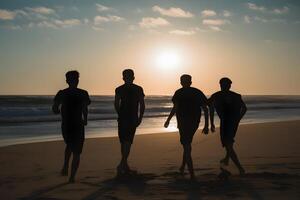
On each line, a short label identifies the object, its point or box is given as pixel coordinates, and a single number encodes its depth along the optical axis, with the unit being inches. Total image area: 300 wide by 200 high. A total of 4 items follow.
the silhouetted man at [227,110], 321.4
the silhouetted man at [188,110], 315.3
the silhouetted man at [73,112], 305.3
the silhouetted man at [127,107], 325.1
